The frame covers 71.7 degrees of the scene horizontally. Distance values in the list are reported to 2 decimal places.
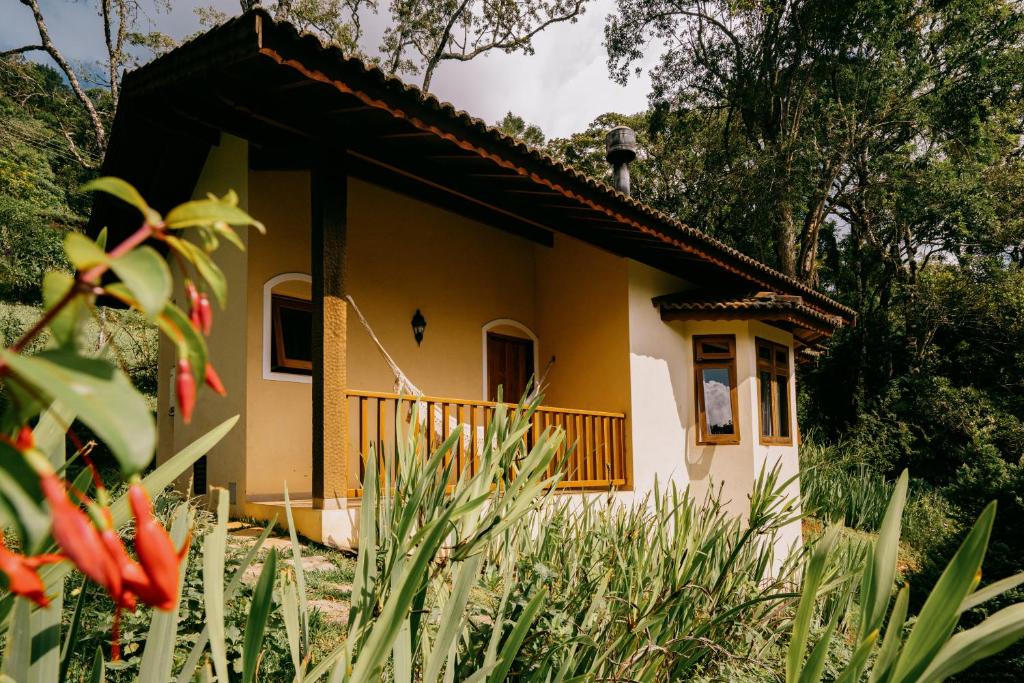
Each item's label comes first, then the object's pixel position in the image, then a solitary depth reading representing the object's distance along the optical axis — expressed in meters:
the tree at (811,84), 16.03
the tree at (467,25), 19.67
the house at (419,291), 5.25
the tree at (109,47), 16.80
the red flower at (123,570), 0.35
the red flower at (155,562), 0.35
